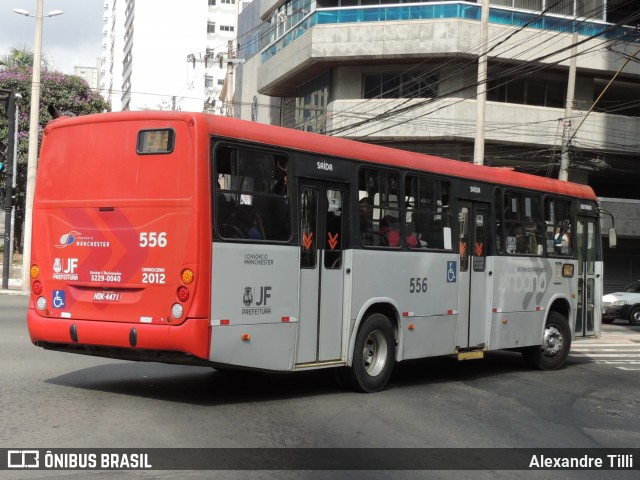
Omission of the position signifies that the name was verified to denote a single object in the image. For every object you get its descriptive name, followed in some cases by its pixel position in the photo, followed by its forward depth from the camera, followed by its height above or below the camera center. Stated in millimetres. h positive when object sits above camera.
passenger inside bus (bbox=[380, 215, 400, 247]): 11109 +155
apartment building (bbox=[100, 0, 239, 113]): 107188 +23744
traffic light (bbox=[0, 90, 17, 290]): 26680 +2372
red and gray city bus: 8750 -94
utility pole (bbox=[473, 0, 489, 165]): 23203 +4065
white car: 29516 -1843
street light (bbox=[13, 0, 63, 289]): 27781 +2573
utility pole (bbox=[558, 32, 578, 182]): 28172 +4345
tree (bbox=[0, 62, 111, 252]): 39844 +6337
